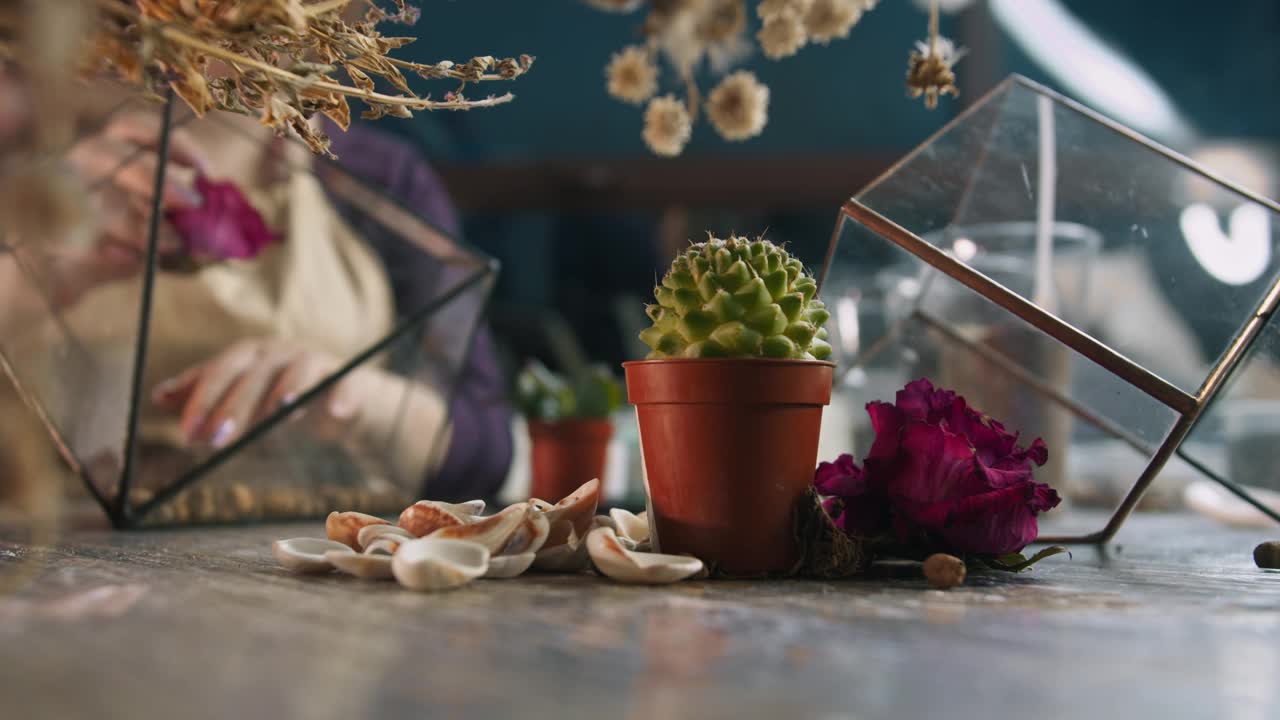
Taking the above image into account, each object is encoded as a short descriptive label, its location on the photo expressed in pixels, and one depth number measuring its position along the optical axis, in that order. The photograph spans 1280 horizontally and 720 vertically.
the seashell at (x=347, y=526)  0.49
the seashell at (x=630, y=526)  0.51
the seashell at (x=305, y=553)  0.45
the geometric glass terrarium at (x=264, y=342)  0.66
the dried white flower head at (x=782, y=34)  0.46
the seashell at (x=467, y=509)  0.48
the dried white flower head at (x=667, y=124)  0.51
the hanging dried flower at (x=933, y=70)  0.48
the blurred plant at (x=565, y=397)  1.01
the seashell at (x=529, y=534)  0.47
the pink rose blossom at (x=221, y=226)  0.72
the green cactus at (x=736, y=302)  0.43
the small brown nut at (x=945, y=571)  0.44
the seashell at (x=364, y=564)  0.43
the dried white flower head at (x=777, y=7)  0.45
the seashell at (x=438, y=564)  0.40
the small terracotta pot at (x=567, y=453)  0.98
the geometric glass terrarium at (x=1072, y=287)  0.54
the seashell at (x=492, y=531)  0.43
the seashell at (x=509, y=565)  0.44
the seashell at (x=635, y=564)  0.42
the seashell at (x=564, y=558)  0.48
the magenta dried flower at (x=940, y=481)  0.45
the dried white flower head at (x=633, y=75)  0.48
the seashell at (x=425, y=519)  0.45
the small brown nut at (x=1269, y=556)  0.55
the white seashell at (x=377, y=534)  0.46
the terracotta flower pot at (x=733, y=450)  0.44
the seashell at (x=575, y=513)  0.48
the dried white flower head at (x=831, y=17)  0.45
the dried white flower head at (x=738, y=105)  0.49
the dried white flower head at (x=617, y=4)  0.36
